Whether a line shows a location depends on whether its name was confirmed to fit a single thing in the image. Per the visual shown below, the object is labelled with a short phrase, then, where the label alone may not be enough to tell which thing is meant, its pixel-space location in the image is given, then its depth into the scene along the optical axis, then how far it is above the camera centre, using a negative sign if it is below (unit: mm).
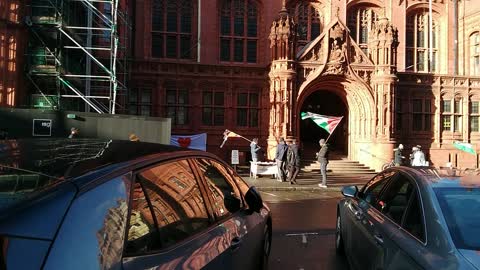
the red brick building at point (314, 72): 23844 +3464
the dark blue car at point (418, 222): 2998 -590
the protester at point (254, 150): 20808 -405
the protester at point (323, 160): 17734 -677
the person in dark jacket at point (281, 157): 18844 -631
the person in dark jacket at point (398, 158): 20750 -660
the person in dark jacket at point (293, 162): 18297 -802
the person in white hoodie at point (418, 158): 21047 -663
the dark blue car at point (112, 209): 1827 -319
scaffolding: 18203 +3469
